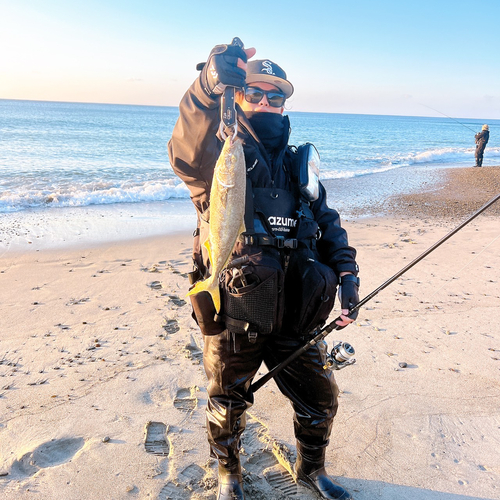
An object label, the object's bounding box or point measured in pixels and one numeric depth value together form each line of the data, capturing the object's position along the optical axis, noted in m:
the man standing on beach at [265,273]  2.69
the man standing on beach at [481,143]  22.20
